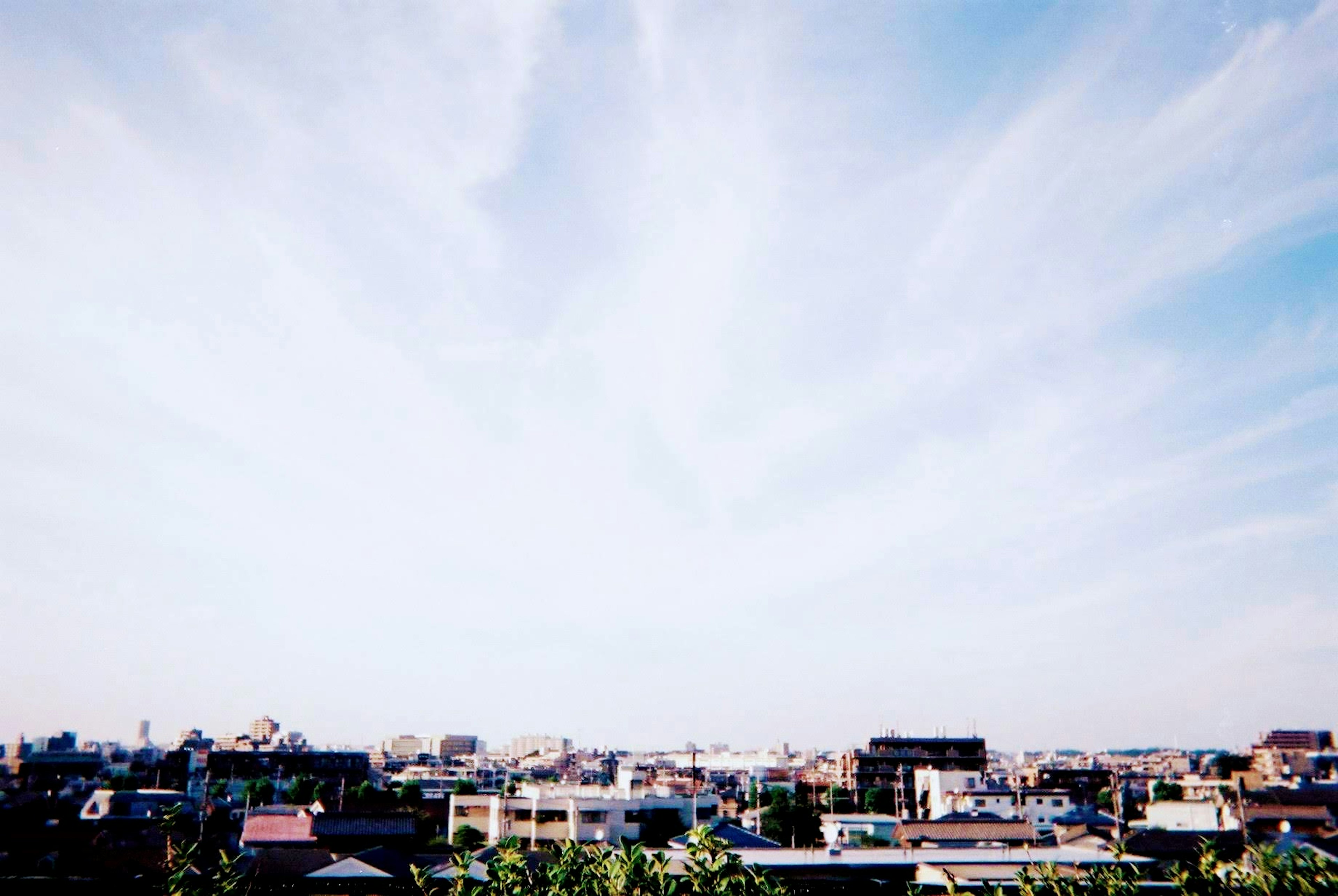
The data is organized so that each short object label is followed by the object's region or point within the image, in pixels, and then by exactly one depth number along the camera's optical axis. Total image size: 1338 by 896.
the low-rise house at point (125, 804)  60.53
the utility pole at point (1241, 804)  48.13
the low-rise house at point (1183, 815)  62.75
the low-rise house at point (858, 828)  57.66
